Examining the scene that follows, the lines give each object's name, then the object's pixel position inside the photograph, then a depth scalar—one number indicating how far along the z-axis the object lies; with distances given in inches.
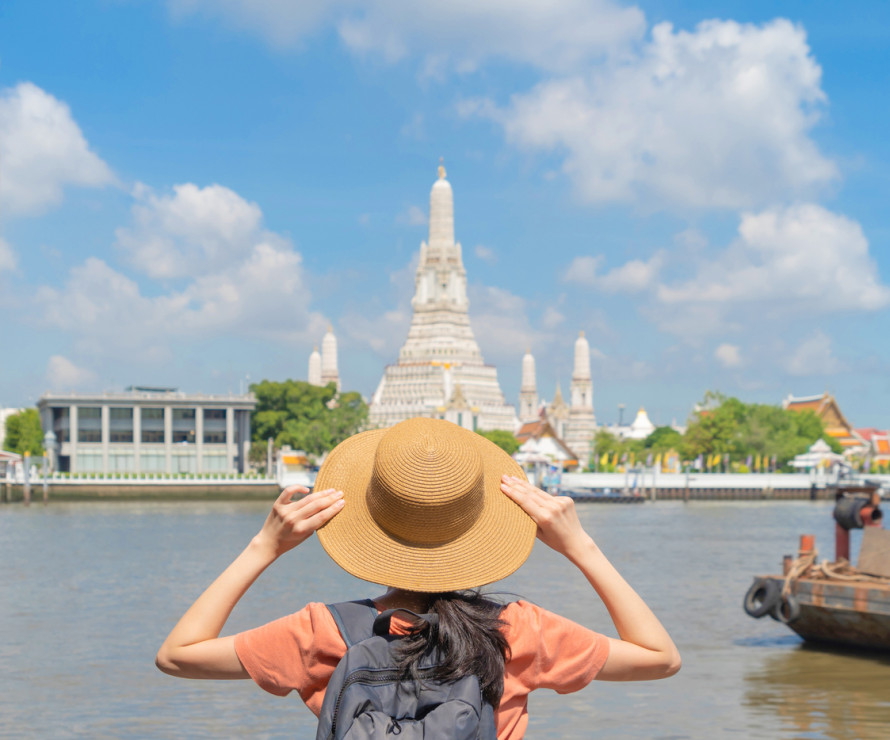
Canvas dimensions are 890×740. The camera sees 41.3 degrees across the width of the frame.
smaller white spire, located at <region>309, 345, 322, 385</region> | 5979.3
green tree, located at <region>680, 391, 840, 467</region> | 3818.9
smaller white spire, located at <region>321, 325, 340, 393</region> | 5777.6
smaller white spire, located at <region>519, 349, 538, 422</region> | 5826.8
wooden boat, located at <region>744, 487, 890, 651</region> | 585.6
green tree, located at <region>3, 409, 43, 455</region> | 4284.0
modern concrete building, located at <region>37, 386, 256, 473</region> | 3558.1
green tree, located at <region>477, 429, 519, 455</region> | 3900.1
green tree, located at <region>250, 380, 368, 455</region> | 3654.0
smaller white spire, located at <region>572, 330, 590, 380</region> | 5979.8
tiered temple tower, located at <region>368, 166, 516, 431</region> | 4539.9
